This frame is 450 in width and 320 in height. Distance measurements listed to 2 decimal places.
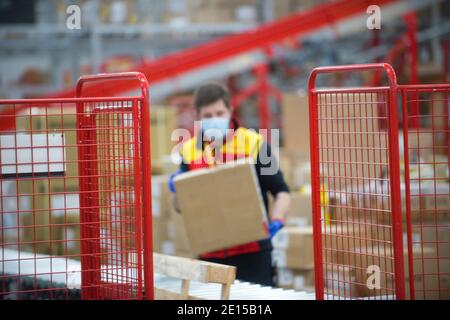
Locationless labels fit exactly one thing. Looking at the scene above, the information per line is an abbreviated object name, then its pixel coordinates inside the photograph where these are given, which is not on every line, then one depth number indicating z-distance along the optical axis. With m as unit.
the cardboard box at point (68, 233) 12.86
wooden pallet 6.53
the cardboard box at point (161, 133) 15.75
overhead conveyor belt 19.38
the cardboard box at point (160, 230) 12.57
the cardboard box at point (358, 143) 9.48
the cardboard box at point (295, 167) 13.04
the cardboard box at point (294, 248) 10.26
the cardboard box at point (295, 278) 10.36
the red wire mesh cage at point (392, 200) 5.72
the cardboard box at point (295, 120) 15.33
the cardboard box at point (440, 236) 8.18
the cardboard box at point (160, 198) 12.49
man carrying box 8.27
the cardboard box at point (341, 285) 8.81
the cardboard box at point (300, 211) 11.62
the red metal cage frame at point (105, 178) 5.92
